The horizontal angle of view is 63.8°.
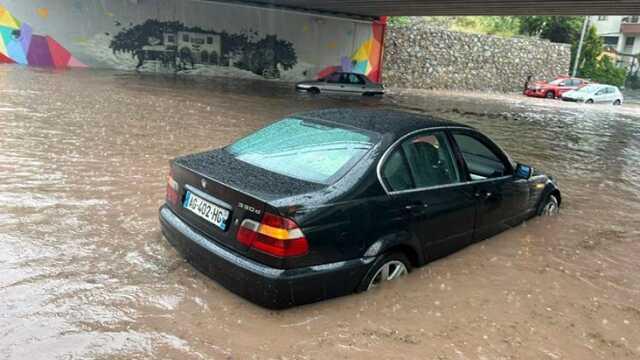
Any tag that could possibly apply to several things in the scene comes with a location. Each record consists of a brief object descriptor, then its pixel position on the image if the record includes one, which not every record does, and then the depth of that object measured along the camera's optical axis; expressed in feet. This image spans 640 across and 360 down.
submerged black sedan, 10.66
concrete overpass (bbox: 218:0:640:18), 60.80
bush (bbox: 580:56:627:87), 147.94
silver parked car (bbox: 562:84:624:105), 95.96
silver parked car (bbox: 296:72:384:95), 72.18
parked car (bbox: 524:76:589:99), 101.86
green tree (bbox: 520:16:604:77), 145.07
